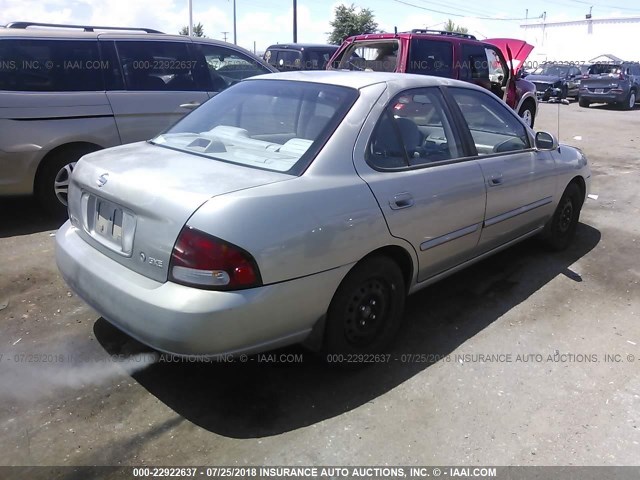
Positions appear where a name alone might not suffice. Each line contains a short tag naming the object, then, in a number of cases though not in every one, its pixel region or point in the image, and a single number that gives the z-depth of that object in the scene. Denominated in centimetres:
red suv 819
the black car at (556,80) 2199
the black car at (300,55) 1274
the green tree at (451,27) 5175
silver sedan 242
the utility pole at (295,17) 3333
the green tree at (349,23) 4962
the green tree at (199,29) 6546
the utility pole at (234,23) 5062
